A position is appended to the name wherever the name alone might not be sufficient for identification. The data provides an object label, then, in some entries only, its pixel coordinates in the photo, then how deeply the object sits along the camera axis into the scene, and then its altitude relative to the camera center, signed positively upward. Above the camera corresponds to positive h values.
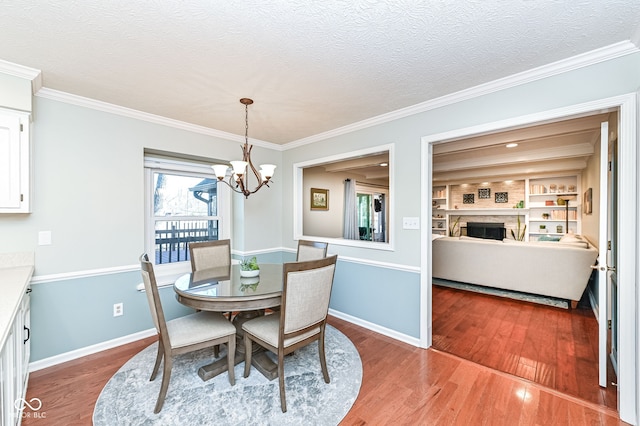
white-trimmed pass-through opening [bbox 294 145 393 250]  4.14 +0.27
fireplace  7.24 -0.50
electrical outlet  2.74 -0.98
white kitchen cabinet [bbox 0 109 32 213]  2.01 +0.37
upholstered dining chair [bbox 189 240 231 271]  3.02 -0.49
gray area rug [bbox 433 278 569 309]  3.88 -1.28
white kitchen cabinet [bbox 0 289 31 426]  1.29 -0.89
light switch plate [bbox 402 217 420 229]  2.76 -0.11
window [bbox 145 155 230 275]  3.33 +0.03
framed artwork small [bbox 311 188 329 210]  5.71 +0.27
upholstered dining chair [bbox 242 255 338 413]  1.86 -0.75
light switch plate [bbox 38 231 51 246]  2.35 -0.23
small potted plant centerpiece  2.53 -0.54
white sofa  3.69 -0.79
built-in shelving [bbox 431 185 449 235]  8.16 +0.08
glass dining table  2.01 -0.63
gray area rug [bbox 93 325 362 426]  1.77 -1.33
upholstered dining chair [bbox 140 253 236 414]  1.84 -0.89
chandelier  2.37 +0.37
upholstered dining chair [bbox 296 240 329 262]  2.99 -0.44
